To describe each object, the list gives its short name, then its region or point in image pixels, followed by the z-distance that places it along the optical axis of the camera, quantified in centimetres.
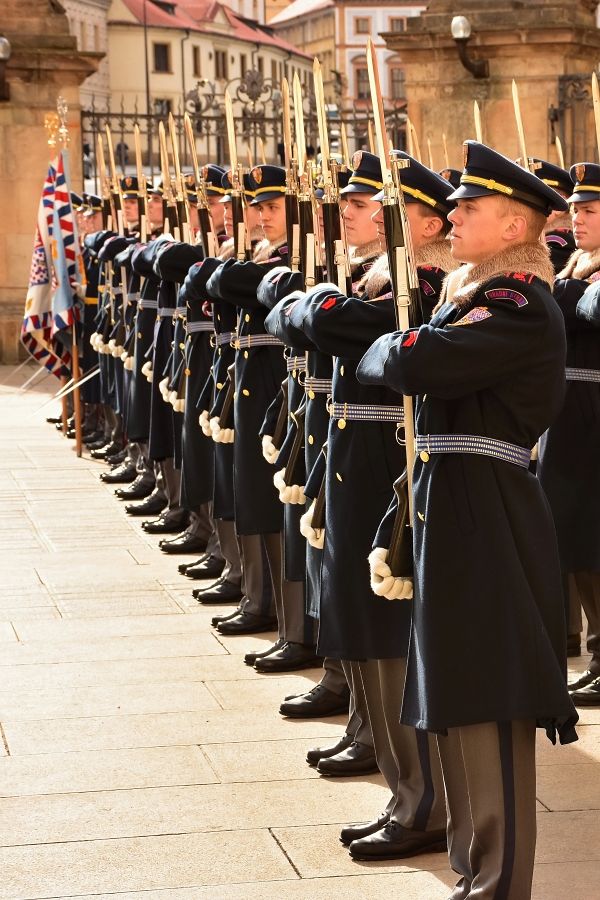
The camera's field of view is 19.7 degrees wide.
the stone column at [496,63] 1627
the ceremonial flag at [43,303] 1371
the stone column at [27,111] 1881
